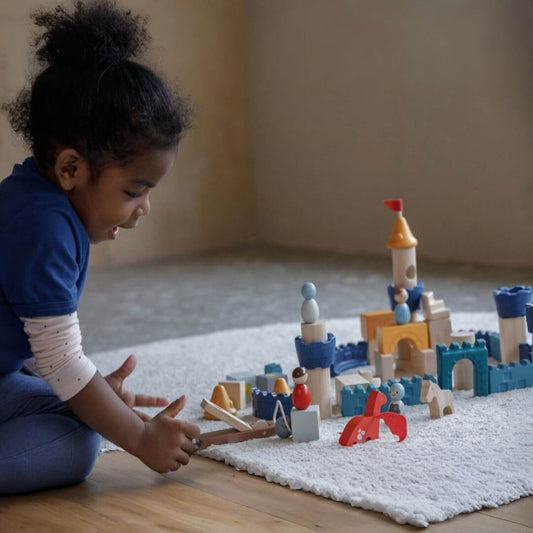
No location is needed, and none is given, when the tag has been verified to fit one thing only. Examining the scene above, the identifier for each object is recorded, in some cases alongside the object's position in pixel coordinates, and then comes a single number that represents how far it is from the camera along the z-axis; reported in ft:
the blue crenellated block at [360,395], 4.43
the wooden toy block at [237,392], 4.76
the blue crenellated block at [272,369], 5.10
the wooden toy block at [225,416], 4.18
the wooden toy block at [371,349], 5.41
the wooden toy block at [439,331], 5.14
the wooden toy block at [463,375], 4.79
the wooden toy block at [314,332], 4.39
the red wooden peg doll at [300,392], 4.02
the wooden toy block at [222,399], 4.65
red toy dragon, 4.00
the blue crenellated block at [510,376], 4.66
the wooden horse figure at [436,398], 4.24
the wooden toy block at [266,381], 4.85
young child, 3.50
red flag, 5.22
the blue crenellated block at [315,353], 4.36
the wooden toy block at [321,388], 4.42
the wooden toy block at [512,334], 5.00
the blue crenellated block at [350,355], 5.41
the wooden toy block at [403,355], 5.34
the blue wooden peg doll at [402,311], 5.02
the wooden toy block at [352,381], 4.50
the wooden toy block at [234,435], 4.08
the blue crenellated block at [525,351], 4.93
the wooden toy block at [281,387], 4.48
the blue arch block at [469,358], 4.60
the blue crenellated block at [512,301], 4.95
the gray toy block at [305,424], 4.07
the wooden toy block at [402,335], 4.98
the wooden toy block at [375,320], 5.31
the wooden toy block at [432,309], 5.11
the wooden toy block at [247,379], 4.96
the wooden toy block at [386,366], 4.97
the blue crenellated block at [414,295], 5.22
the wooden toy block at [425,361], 5.01
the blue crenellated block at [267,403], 4.28
